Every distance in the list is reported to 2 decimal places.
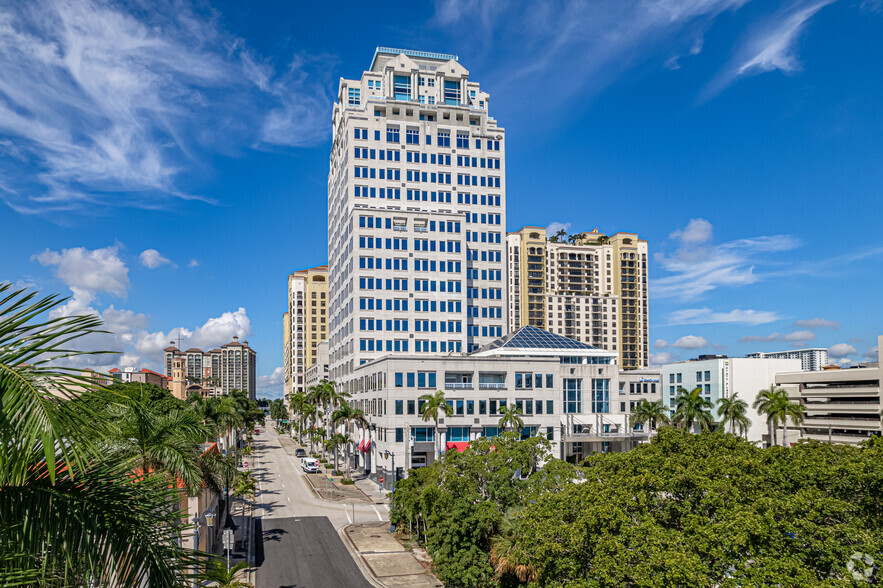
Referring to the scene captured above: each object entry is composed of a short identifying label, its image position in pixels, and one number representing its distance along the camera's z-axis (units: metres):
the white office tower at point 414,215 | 96.81
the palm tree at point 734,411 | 89.06
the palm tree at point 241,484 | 58.88
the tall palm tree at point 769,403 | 83.88
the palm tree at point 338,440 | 95.38
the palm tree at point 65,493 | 5.37
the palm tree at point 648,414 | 94.19
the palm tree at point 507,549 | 32.33
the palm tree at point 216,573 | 6.84
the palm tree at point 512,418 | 75.79
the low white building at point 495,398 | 79.81
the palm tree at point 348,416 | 89.00
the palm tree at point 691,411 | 86.94
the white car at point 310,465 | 95.38
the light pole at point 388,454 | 78.16
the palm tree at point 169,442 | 23.44
